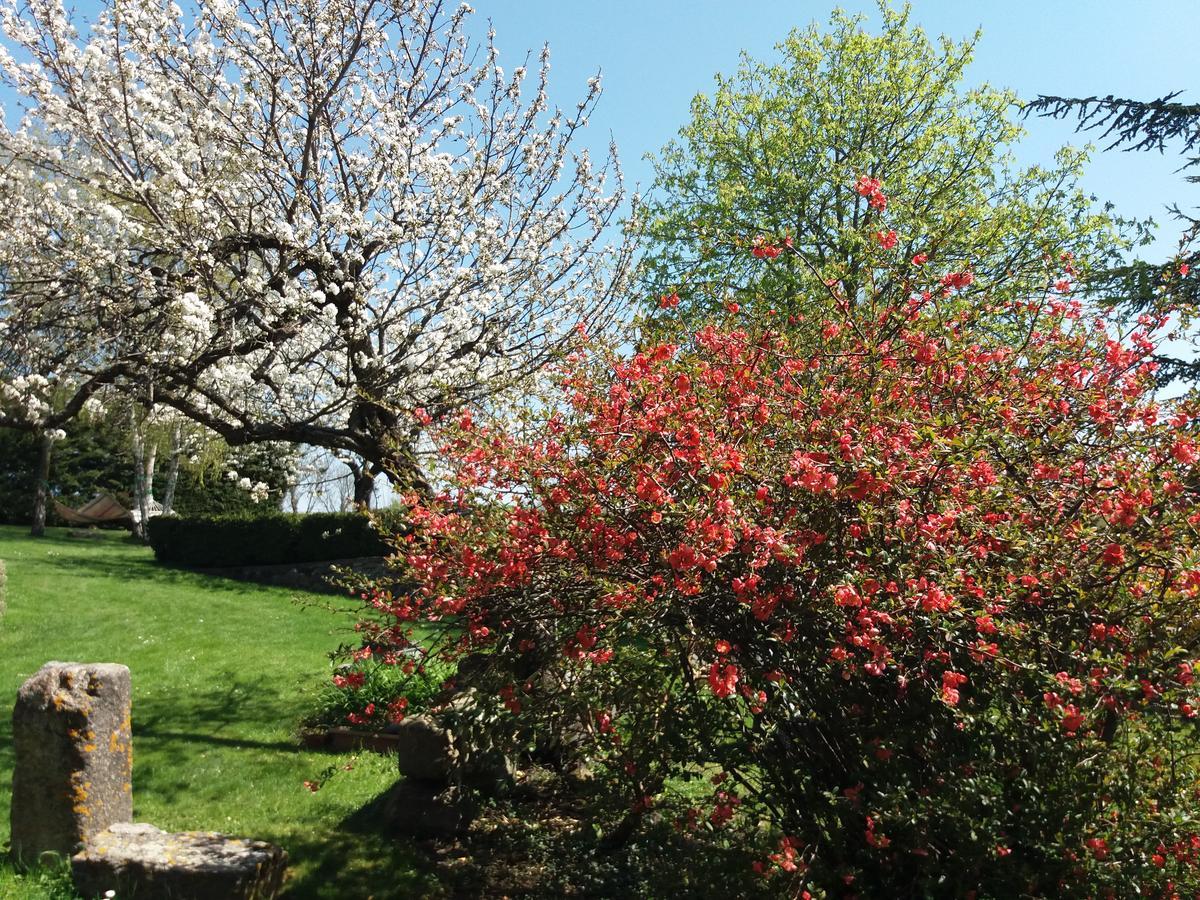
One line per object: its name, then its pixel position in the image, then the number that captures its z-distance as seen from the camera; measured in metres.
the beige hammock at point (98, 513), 30.69
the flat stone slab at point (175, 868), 4.04
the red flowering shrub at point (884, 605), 2.97
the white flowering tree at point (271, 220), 7.79
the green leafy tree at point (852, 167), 14.83
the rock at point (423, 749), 5.46
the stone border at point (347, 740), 6.90
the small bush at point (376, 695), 6.87
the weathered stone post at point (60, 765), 4.40
